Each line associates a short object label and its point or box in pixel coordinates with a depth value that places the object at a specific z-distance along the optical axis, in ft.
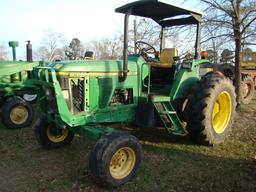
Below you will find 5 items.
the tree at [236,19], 18.71
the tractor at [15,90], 17.39
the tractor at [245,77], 24.30
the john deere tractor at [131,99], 10.09
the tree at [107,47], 59.38
